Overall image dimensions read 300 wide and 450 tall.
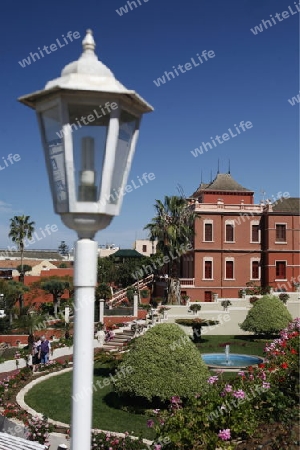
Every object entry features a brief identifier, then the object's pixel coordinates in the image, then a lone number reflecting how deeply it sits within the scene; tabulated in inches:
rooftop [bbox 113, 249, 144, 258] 1646.2
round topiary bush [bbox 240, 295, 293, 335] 978.1
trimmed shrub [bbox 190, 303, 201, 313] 1149.3
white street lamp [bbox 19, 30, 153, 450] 105.0
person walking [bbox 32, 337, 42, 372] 705.0
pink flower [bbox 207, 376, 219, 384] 300.5
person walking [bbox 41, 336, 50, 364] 708.0
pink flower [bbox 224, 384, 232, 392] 268.7
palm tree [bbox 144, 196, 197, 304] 1269.7
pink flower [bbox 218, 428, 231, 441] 222.5
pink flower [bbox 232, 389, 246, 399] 258.0
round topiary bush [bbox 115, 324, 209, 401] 461.7
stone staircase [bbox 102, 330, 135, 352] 898.6
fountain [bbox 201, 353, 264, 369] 749.3
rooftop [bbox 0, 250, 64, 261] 2706.7
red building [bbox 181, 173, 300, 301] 1392.7
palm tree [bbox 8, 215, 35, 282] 1685.5
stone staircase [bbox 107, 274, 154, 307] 1341.3
